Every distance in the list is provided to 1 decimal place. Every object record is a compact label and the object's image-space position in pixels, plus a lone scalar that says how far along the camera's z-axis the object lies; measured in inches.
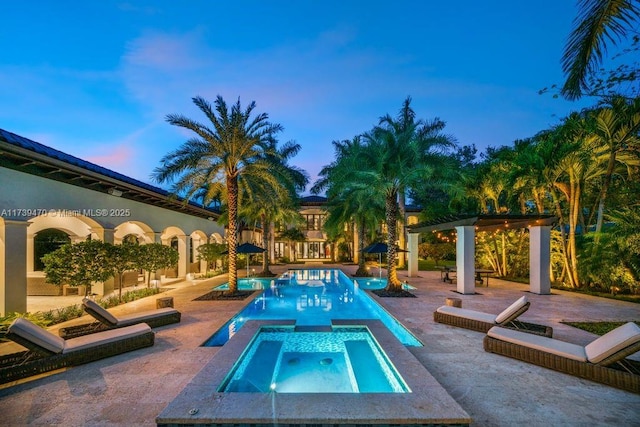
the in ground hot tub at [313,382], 132.5
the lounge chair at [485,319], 256.5
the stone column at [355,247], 1252.5
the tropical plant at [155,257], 483.2
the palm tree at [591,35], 186.1
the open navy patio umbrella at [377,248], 612.4
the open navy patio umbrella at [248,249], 597.6
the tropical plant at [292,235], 1218.3
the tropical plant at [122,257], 416.2
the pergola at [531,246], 495.8
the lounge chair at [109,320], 256.4
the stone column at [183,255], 754.0
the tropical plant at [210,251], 749.3
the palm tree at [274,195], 548.9
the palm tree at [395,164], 483.2
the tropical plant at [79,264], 363.3
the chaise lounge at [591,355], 172.6
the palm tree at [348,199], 554.3
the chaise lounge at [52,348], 187.9
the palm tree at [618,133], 394.9
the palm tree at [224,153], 471.2
